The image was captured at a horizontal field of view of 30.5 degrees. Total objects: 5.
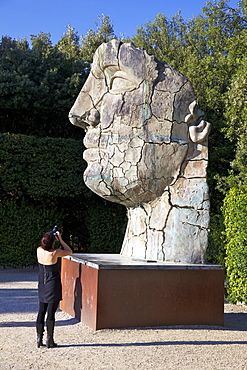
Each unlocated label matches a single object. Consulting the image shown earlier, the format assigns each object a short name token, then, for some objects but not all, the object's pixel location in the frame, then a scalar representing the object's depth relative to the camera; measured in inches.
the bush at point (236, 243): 298.0
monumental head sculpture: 232.1
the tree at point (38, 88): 494.0
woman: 186.1
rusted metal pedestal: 208.1
